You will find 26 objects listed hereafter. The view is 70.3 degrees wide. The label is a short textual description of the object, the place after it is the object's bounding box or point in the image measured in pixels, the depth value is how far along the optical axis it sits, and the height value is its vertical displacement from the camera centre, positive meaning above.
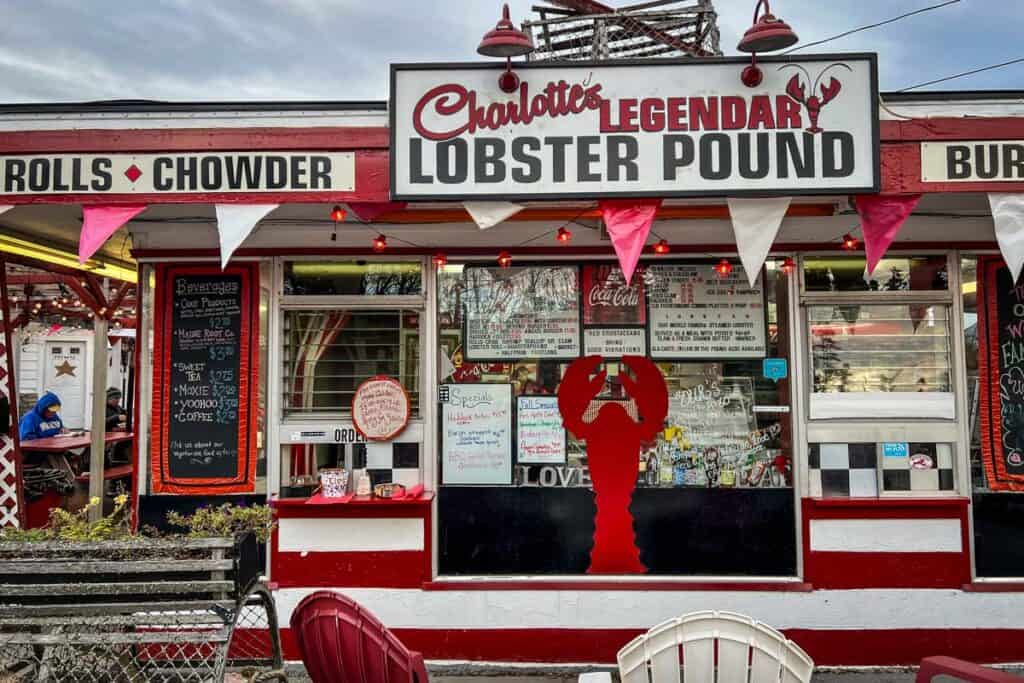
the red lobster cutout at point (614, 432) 5.78 -0.36
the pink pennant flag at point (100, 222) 4.41 +1.04
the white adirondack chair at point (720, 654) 2.98 -1.10
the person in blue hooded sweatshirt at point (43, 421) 10.71 -0.46
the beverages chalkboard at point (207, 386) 5.75 +0.03
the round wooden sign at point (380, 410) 5.71 -0.17
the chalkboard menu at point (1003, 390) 5.52 -0.05
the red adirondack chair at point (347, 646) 3.04 -1.11
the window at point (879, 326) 5.66 +0.46
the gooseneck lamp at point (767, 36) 4.09 +1.98
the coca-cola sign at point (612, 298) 5.86 +0.72
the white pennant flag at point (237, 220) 4.44 +1.05
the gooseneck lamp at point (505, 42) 4.15 +1.97
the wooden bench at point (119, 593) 3.11 -0.87
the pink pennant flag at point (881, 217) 4.40 +1.03
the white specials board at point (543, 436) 5.87 -0.39
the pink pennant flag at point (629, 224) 4.33 +0.99
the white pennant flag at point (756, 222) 4.38 +0.99
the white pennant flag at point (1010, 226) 4.34 +0.94
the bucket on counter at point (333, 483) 5.58 -0.72
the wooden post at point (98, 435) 8.17 -0.50
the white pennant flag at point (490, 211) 4.49 +1.09
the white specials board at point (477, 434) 5.86 -0.37
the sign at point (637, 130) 4.37 +1.56
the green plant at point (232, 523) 3.48 -0.65
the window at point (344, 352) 5.86 +0.30
